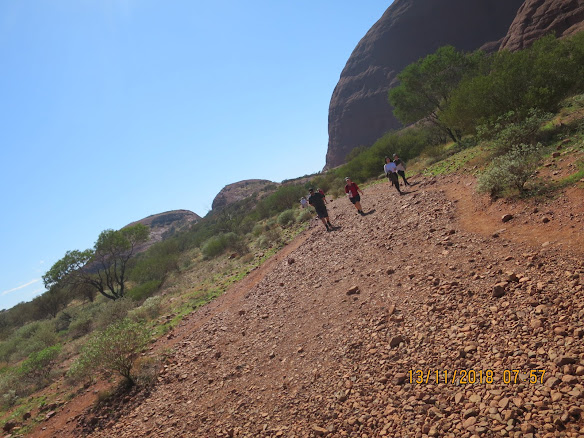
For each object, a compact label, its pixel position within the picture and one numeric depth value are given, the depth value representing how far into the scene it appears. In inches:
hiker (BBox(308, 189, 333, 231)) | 541.3
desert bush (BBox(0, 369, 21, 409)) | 430.9
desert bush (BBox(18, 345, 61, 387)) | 497.7
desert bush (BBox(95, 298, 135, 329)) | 706.2
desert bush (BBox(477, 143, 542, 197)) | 291.9
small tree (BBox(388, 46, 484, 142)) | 1090.7
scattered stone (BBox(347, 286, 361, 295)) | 276.2
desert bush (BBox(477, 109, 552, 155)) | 407.2
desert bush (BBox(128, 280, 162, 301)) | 927.0
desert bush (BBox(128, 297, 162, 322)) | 591.0
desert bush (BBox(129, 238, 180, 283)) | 1139.9
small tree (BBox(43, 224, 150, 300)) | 1094.4
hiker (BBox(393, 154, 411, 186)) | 536.4
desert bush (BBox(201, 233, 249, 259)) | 1126.4
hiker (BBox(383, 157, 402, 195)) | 526.0
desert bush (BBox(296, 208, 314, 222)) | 865.0
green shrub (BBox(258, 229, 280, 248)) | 805.1
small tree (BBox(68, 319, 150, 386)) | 320.2
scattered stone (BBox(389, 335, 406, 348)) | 184.6
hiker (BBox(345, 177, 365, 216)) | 531.8
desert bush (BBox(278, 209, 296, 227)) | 976.9
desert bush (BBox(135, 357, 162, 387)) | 304.0
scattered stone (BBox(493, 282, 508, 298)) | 176.2
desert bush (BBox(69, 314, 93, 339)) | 772.6
